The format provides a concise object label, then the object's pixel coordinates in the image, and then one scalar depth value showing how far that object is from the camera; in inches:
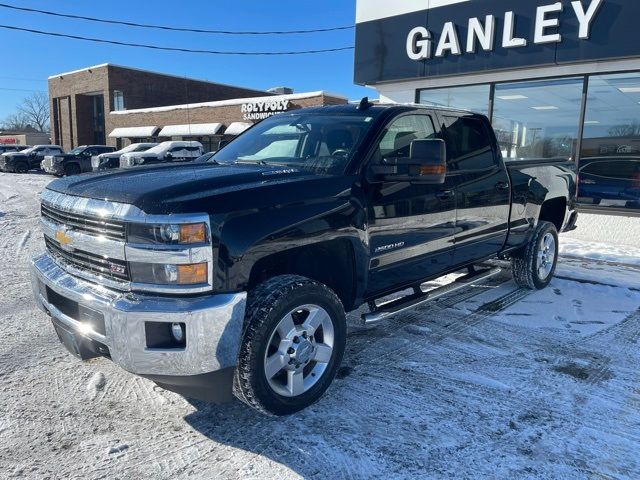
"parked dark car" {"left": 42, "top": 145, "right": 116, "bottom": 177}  965.8
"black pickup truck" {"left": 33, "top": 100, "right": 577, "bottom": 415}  100.0
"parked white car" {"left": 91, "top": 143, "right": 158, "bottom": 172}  891.4
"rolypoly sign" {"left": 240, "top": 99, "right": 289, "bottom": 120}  992.9
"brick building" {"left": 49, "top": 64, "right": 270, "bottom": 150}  1531.7
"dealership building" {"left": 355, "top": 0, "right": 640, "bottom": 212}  353.4
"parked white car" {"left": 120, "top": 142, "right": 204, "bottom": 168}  848.6
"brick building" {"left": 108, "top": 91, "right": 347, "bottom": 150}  986.9
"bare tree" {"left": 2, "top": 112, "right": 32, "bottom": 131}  4047.0
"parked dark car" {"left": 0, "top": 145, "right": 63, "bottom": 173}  1109.7
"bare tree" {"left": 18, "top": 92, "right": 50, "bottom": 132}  4030.5
